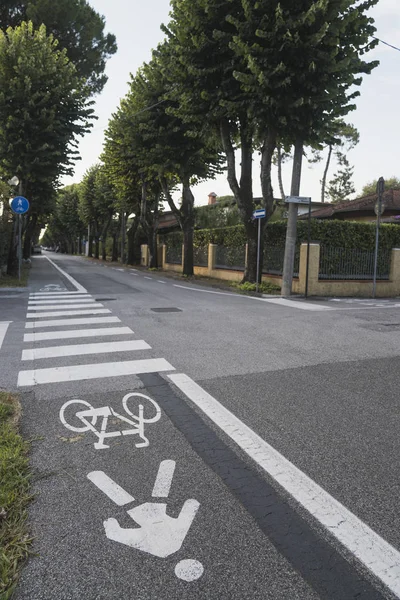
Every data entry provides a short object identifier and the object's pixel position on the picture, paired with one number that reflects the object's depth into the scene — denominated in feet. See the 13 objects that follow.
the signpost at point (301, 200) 52.24
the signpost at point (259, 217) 55.01
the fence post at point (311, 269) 54.13
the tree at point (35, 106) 63.26
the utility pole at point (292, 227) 53.52
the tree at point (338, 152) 155.02
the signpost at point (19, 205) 57.26
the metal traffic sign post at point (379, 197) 51.13
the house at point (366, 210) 93.96
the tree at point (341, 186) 199.11
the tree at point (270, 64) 45.75
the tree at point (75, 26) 86.28
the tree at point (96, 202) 161.68
